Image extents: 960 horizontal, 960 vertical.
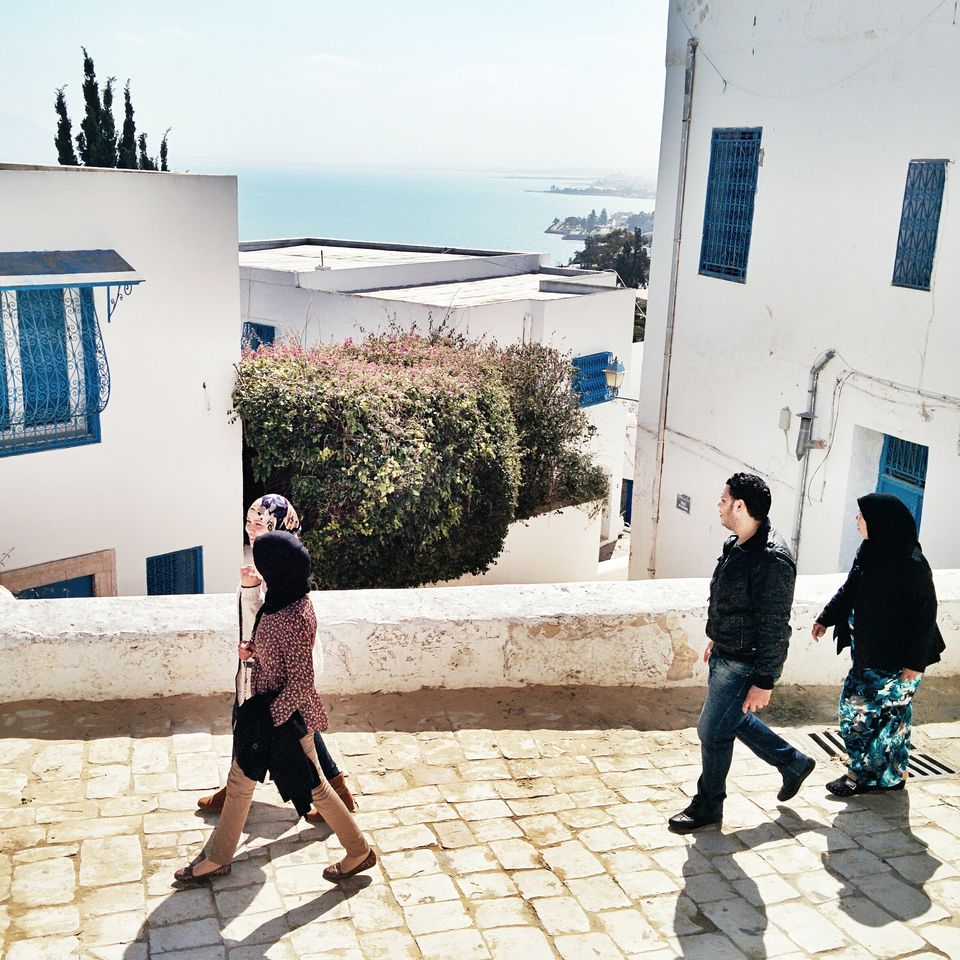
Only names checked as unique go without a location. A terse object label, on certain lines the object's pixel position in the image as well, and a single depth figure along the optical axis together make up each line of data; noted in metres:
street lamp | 20.05
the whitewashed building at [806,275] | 10.19
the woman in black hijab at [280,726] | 3.99
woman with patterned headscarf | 4.12
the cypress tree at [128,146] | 27.83
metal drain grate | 5.21
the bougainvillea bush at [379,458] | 11.92
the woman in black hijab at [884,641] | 4.82
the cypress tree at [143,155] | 28.56
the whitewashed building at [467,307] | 17.47
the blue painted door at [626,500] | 26.41
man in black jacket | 4.36
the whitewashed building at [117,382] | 9.38
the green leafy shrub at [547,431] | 15.72
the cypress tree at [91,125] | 26.81
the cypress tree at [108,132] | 27.14
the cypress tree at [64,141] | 26.20
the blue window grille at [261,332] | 19.62
